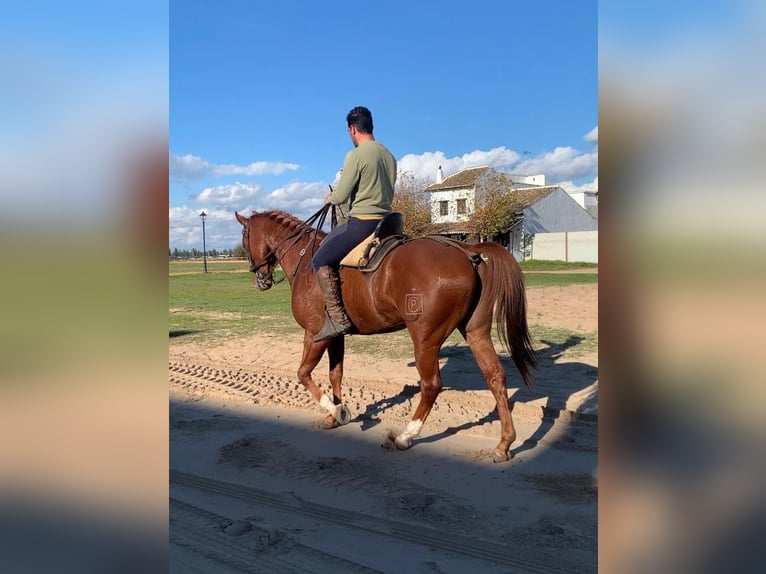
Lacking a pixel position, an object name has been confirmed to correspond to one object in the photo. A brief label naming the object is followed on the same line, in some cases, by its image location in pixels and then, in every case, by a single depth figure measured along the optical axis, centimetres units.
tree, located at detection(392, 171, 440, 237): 3988
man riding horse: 526
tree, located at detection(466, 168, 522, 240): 4391
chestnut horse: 488
